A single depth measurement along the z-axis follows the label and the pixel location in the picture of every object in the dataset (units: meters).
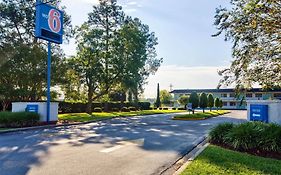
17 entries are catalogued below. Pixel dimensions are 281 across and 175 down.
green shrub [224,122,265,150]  6.33
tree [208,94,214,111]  31.52
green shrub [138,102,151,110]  37.73
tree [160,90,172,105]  61.53
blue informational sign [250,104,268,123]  8.17
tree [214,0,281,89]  6.37
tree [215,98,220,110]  39.21
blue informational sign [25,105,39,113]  14.17
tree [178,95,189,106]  28.28
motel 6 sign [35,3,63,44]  13.67
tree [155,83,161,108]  49.26
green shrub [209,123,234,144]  7.31
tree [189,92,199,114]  24.50
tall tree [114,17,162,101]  23.58
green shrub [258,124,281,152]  6.03
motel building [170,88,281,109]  54.62
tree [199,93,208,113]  26.24
